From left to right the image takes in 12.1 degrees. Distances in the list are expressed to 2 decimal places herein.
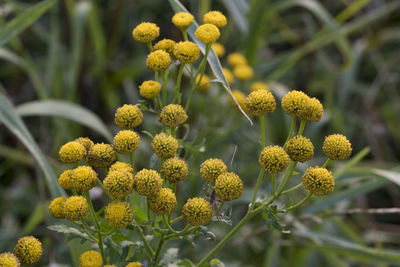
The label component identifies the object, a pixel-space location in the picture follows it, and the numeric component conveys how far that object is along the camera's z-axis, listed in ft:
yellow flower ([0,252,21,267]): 1.81
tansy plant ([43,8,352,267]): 1.85
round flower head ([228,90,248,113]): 2.25
